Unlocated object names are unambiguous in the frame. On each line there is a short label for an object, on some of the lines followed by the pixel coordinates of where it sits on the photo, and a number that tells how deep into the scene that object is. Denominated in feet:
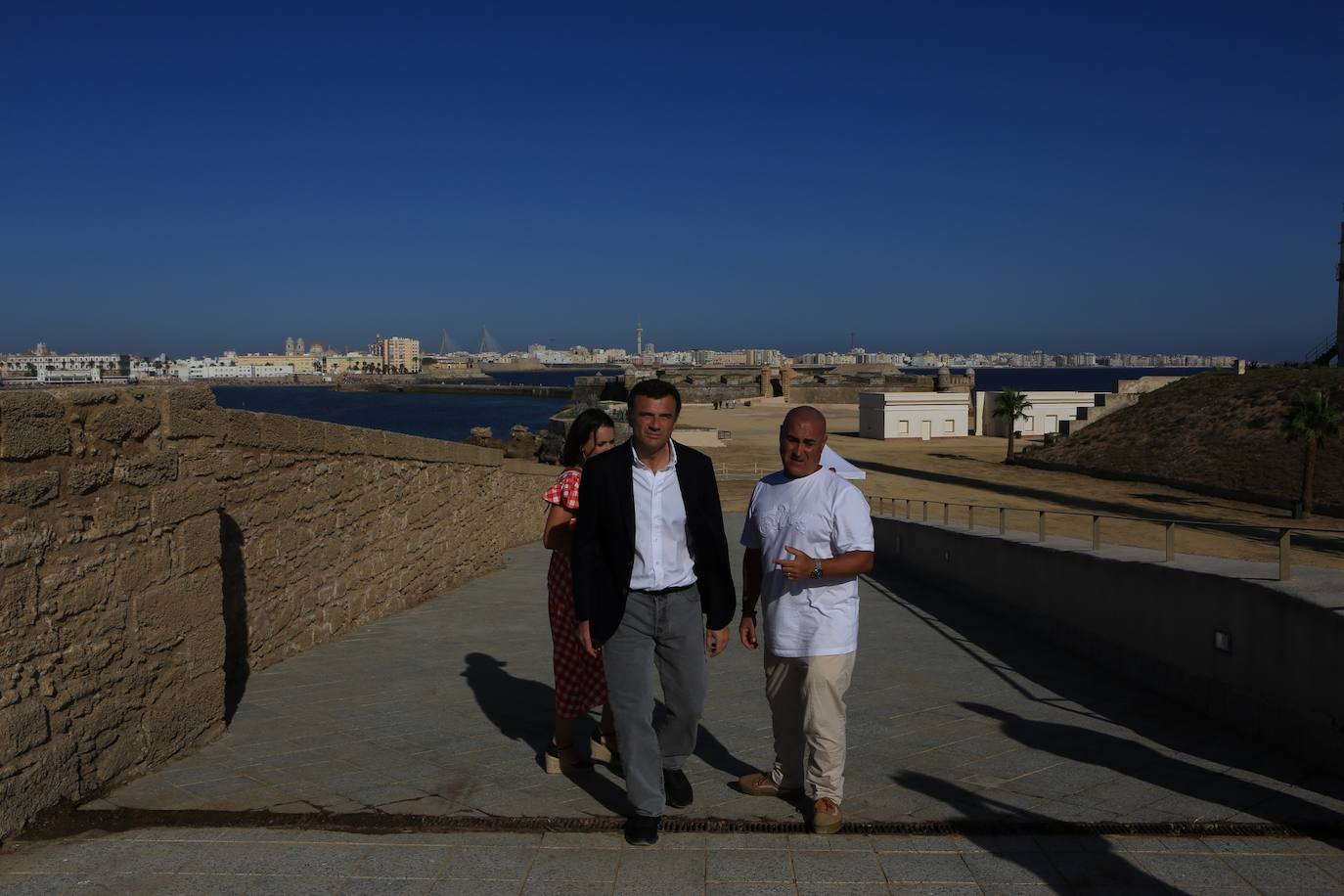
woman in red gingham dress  14.94
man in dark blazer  12.65
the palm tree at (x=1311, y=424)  82.12
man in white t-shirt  12.75
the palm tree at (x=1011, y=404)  141.28
